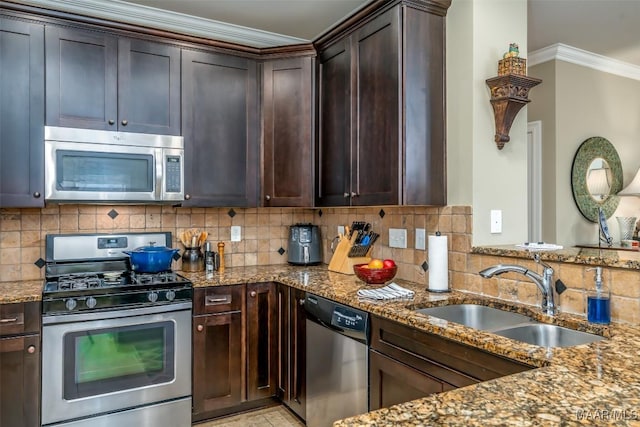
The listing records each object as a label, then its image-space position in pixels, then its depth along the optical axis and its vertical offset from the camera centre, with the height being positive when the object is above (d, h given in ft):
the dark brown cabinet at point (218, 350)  8.79 -2.59
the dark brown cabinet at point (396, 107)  7.68 +1.90
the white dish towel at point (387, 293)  7.16 -1.24
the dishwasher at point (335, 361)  6.90 -2.36
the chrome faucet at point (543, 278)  6.15 -0.85
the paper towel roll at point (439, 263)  7.66 -0.79
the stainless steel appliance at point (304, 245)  11.21 -0.70
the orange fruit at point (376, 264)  8.30 -0.87
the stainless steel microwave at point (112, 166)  8.29 +0.96
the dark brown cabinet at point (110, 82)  8.38 +2.58
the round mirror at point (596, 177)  13.11 +1.10
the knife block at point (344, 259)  9.72 -0.91
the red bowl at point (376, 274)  8.21 -1.04
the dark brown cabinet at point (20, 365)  7.20 -2.33
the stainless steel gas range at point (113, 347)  7.54 -2.25
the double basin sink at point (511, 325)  5.72 -1.50
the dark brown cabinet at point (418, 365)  5.06 -1.81
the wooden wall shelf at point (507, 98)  7.47 +1.93
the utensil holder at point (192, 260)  10.04 -0.95
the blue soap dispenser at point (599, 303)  5.54 -1.07
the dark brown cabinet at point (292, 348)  8.70 -2.59
